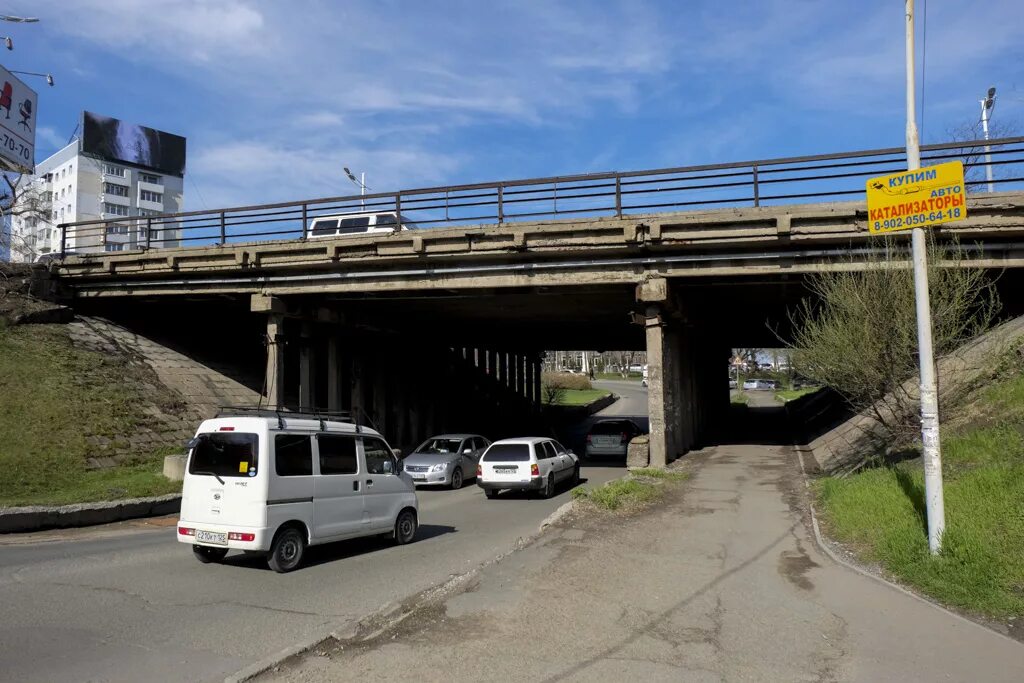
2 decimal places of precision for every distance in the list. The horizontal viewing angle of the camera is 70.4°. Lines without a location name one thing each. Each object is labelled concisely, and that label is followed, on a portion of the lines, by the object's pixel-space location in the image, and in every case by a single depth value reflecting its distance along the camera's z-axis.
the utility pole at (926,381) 8.14
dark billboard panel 86.00
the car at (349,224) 24.70
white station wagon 17.53
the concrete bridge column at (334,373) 26.19
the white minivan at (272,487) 9.06
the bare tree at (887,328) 12.50
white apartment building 88.88
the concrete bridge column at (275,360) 24.09
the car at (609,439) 27.45
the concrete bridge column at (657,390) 20.30
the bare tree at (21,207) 24.03
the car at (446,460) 20.33
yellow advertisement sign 8.62
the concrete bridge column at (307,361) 25.75
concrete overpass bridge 18.42
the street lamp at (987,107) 27.06
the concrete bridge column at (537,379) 49.11
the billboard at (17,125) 24.19
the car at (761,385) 92.88
